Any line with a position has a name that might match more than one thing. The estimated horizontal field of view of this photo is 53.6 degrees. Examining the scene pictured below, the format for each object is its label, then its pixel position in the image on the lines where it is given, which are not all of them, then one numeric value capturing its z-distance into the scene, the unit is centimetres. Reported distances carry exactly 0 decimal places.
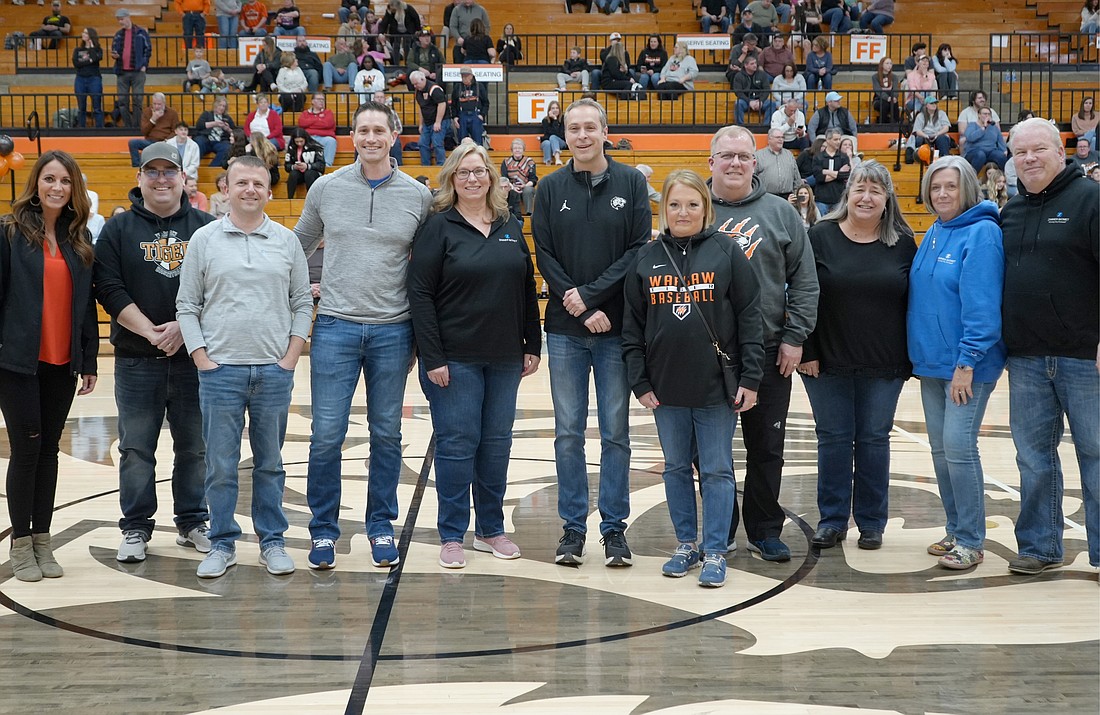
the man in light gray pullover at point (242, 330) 430
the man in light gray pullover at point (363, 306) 444
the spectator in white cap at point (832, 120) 1549
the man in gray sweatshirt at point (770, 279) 444
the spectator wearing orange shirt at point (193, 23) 1875
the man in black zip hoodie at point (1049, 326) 418
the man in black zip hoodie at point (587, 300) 442
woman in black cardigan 428
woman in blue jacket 432
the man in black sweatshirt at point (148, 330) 450
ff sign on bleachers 1872
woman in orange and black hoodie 422
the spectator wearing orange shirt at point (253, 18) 1939
